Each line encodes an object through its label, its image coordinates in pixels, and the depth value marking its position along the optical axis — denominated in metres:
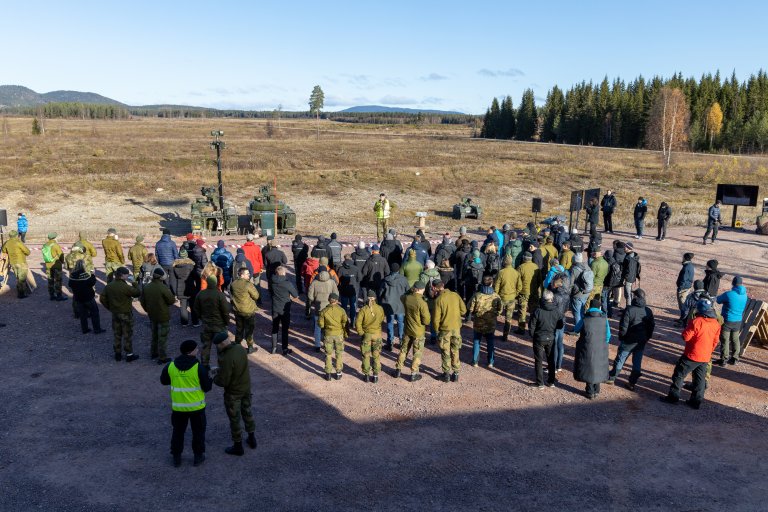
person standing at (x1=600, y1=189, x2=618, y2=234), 22.14
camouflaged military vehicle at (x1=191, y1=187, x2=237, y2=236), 22.91
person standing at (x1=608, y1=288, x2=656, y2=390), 9.01
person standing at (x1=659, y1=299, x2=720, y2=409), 8.28
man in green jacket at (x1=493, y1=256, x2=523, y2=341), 10.84
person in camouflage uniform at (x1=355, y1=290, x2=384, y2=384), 9.01
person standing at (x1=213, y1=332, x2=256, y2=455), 6.88
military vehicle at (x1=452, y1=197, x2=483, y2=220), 28.55
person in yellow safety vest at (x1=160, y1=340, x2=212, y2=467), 6.64
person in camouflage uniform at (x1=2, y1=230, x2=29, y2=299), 13.20
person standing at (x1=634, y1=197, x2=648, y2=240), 20.61
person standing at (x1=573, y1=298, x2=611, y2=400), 8.57
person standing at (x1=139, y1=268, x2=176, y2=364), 9.78
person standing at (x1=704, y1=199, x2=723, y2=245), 20.12
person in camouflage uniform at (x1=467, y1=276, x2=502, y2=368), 9.59
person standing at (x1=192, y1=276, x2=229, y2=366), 9.49
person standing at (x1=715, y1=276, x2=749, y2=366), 9.62
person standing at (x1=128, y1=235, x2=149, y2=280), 12.77
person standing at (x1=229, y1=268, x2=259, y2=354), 9.82
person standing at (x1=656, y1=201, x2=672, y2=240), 20.73
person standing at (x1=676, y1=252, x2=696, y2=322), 11.99
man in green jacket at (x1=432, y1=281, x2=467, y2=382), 9.09
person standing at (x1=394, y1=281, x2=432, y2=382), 9.14
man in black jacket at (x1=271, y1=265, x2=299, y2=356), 10.12
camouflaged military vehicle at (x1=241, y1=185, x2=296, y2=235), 22.86
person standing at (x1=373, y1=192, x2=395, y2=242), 19.56
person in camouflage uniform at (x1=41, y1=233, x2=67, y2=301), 13.27
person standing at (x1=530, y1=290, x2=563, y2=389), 8.97
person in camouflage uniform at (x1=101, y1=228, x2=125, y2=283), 13.23
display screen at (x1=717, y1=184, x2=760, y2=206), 22.25
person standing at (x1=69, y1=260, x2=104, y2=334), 11.09
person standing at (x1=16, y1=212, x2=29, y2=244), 20.11
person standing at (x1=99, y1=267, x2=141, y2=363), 9.84
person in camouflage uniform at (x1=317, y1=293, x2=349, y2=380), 8.97
